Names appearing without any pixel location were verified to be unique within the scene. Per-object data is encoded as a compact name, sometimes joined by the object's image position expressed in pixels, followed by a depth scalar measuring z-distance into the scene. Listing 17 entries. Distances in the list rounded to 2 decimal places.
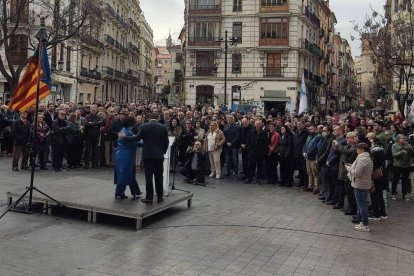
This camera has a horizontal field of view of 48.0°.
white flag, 20.50
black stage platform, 8.42
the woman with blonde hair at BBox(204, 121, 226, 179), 14.36
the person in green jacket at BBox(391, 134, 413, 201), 11.95
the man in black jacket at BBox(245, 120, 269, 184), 13.86
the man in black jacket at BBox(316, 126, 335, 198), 11.43
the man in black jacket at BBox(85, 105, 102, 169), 14.90
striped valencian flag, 9.61
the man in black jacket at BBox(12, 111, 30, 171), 13.98
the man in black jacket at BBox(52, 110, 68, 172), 14.23
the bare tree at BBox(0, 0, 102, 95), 23.44
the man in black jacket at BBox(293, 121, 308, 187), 13.03
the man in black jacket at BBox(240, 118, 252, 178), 14.55
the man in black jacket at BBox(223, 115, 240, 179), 14.68
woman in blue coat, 9.14
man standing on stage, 8.95
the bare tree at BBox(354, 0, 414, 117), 23.22
